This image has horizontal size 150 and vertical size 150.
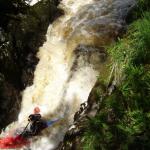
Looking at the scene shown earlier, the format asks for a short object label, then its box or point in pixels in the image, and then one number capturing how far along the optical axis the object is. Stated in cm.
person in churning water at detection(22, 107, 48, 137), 862
